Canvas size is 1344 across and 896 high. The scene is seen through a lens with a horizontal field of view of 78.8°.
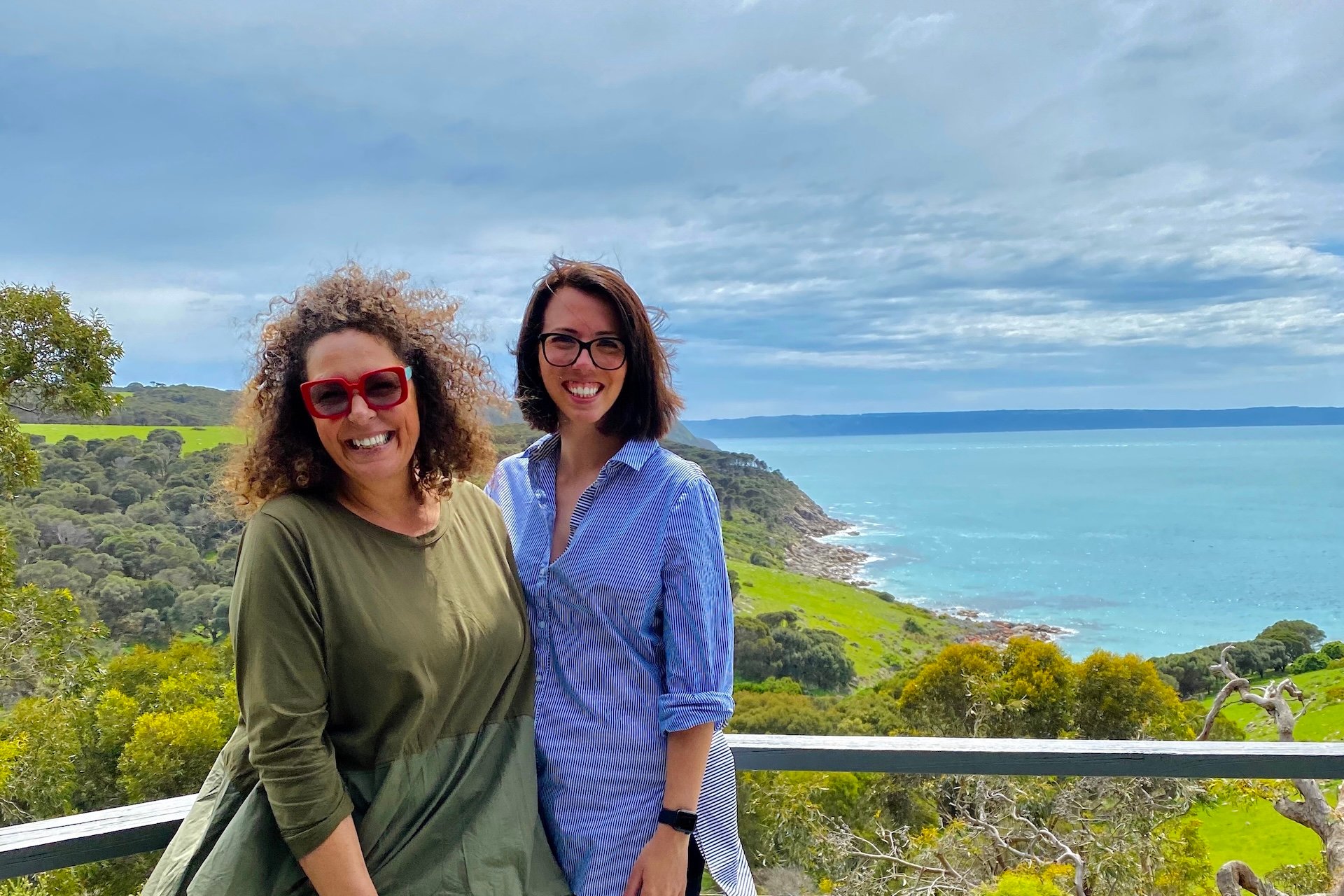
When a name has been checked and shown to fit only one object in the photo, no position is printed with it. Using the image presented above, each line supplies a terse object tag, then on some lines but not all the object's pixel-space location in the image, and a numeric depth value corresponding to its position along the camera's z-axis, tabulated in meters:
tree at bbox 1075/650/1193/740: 7.86
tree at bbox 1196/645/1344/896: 2.83
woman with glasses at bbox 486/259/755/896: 1.55
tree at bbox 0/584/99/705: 9.95
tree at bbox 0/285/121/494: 9.55
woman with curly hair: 1.31
